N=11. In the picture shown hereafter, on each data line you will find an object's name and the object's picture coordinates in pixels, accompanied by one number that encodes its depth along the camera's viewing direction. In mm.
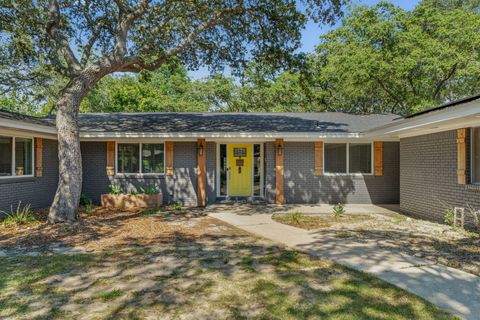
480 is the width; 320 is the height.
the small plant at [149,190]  10415
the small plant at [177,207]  9845
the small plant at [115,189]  10370
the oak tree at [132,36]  7414
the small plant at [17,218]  7465
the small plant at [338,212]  8422
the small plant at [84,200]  10562
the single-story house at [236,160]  8906
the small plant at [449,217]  7281
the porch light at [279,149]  10680
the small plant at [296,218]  7759
